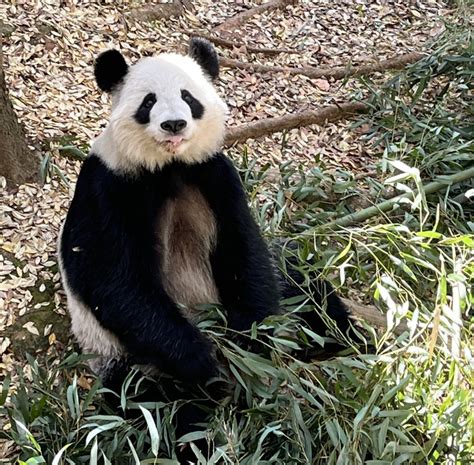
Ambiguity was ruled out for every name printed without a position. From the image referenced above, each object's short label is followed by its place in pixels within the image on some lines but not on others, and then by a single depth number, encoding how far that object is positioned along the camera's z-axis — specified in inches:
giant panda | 130.9
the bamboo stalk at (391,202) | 163.5
